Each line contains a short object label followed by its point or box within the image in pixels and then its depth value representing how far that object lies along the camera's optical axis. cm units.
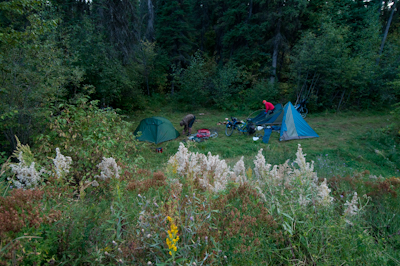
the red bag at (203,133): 1014
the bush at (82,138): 357
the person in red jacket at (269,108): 1196
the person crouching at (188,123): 1044
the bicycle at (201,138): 987
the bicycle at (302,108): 1415
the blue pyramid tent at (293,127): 989
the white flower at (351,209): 189
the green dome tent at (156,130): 997
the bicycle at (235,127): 1088
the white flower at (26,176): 202
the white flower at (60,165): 210
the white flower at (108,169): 216
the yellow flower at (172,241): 119
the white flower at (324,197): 188
